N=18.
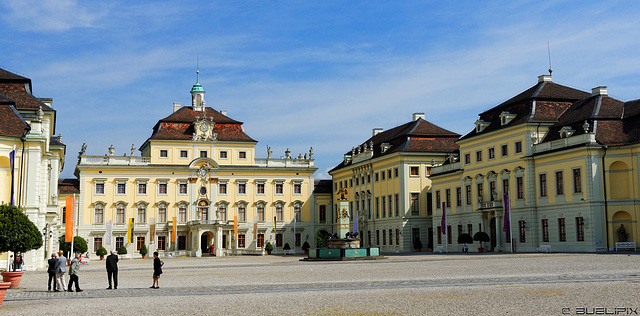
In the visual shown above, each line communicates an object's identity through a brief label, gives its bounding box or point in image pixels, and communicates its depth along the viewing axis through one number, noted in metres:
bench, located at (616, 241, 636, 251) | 44.78
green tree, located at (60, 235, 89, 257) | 55.59
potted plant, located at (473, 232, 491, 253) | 55.41
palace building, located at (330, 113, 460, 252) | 69.00
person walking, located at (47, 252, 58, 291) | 22.02
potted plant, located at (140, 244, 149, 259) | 74.25
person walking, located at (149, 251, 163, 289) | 21.58
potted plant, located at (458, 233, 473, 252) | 57.50
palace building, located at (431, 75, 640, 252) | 46.88
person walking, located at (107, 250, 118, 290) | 21.84
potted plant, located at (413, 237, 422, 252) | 67.19
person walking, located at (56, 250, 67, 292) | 22.06
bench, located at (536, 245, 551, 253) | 49.00
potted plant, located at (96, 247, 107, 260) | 71.12
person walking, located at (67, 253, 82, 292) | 21.56
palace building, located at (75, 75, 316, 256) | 76.06
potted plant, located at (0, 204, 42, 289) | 25.97
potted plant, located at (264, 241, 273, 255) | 76.63
